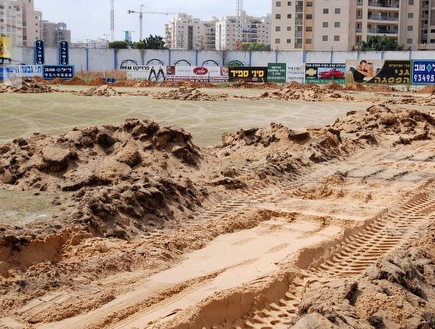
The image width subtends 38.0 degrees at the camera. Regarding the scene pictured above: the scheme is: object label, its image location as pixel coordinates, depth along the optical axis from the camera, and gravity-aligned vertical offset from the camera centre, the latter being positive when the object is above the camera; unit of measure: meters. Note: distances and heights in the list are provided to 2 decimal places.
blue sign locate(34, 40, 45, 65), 75.56 +3.27
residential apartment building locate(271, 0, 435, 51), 105.48 +9.78
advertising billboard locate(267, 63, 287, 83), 65.31 +0.83
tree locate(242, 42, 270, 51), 156.23 +8.73
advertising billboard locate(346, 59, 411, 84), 58.03 +0.77
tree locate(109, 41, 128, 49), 114.44 +6.49
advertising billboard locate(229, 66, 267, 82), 66.12 +0.62
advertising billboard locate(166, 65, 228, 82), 66.88 +0.71
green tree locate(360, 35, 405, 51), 98.88 +5.66
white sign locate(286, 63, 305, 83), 64.56 +0.72
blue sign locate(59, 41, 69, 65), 74.47 +3.24
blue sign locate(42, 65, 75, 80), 64.44 +0.76
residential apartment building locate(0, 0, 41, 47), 134.80 +14.28
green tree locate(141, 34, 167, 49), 124.03 +7.41
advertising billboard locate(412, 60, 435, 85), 57.81 +0.76
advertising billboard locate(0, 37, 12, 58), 67.38 +3.43
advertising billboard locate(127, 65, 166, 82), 66.25 +0.60
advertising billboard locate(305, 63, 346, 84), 62.69 +0.81
